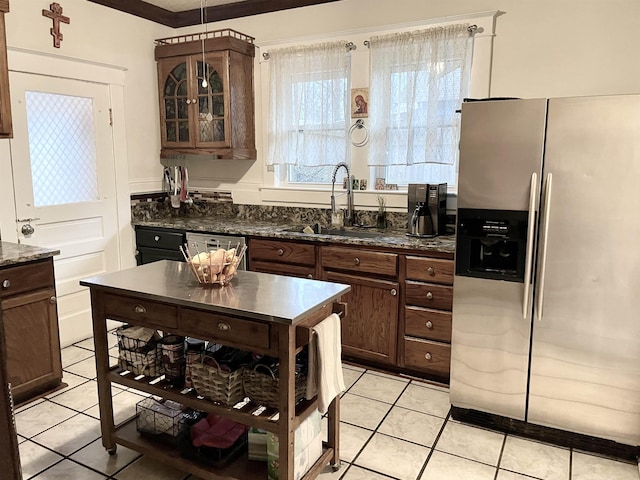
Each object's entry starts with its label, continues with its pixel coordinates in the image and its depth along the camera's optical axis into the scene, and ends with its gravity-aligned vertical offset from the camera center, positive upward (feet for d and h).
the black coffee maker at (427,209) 10.93 -0.92
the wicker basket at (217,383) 6.70 -3.00
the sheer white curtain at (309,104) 12.57 +1.66
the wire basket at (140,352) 7.53 -2.87
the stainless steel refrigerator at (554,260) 7.39 -1.48
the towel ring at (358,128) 12.46 +0.92
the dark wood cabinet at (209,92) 13.15 +2.06
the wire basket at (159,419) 7.63 -3.99
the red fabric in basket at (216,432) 7.27 -4.03
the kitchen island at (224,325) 6.12 -2.13
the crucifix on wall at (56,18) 11.63 +3.53
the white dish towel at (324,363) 6.36 -2.61
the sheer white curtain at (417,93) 11.03 +1.75
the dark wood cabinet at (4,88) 8.92 +1.43
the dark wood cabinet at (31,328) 9.14 -3.16
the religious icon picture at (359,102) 12.33 +1.64
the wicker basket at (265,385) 6.55 -2.96
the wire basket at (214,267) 7.02 -1.45
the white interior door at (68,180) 11.37 -0.37
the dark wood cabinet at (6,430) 3.90 -2.13
